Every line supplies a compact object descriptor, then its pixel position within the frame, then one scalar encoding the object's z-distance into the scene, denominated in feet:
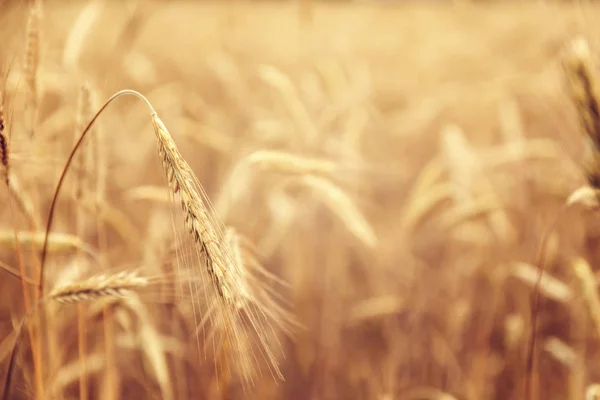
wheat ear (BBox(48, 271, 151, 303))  2.49
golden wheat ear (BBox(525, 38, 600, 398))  2.55
